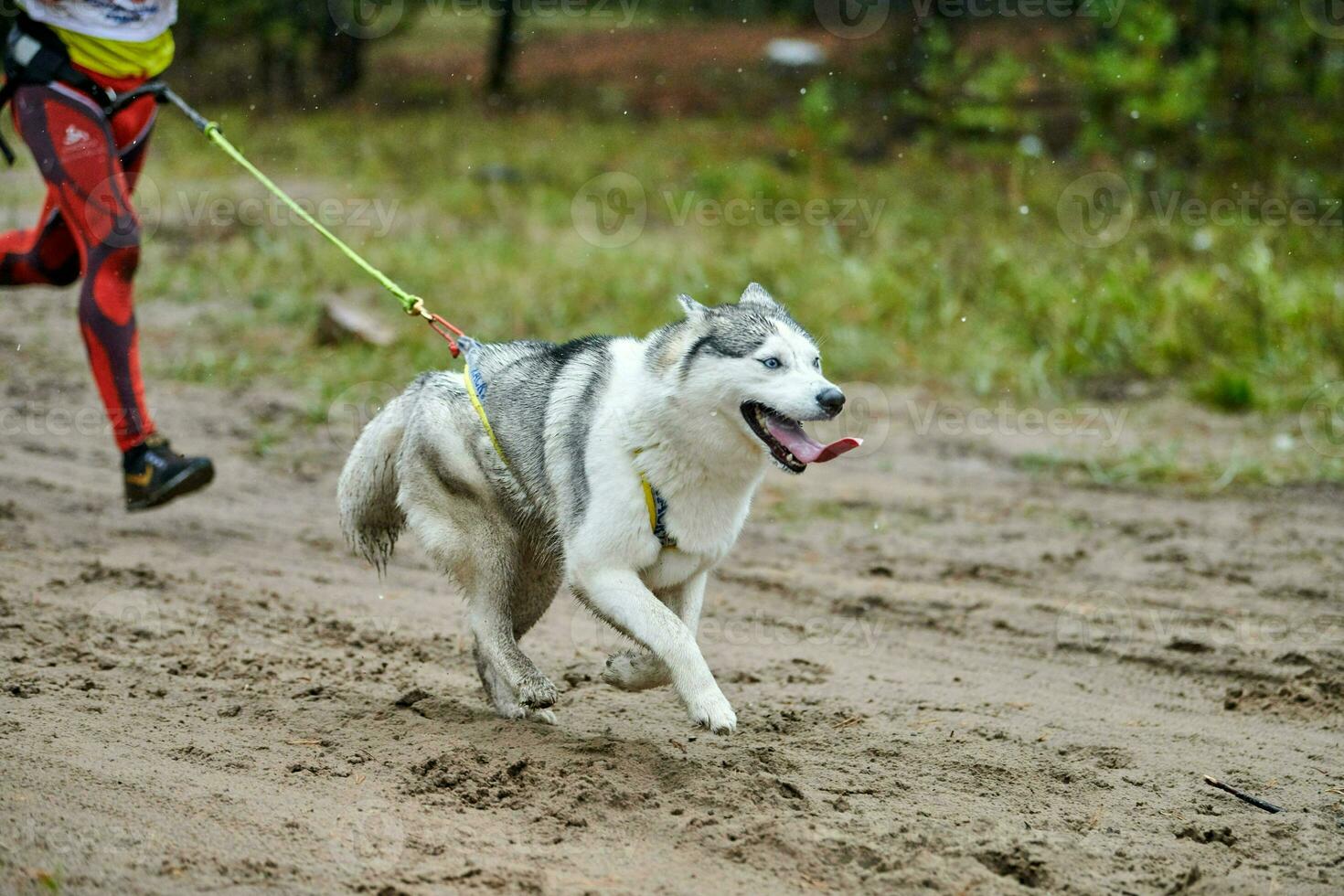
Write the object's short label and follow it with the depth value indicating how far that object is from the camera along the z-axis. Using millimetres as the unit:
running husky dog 8164
